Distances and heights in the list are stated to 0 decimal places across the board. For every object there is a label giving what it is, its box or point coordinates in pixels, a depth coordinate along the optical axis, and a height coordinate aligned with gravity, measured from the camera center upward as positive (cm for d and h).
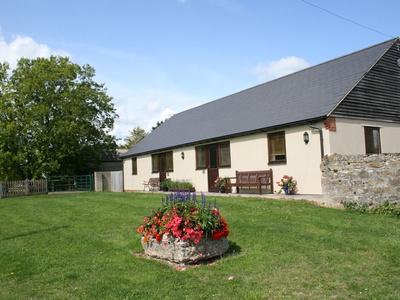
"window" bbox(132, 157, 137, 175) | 2889 +75
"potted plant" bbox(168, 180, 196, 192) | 2134 -75
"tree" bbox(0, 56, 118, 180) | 3391 +563
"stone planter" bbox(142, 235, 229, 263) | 595 -124
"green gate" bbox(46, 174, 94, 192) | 3125 -42
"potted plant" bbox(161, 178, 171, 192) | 2298 -64
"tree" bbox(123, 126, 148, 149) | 6744 +717
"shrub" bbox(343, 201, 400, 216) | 1033 -125
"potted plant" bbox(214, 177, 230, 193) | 1805 -63
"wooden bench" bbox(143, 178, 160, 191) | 2445 -63
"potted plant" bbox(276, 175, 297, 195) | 1495 -70
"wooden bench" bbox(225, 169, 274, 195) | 1606 -45
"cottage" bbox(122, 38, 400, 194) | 1438 +182
